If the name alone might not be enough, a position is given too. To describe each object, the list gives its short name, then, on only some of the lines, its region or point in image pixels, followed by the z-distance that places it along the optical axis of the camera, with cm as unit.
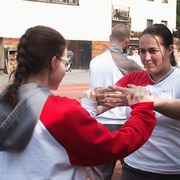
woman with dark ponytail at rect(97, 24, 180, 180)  258
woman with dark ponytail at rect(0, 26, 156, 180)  175
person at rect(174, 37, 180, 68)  505
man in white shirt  446
